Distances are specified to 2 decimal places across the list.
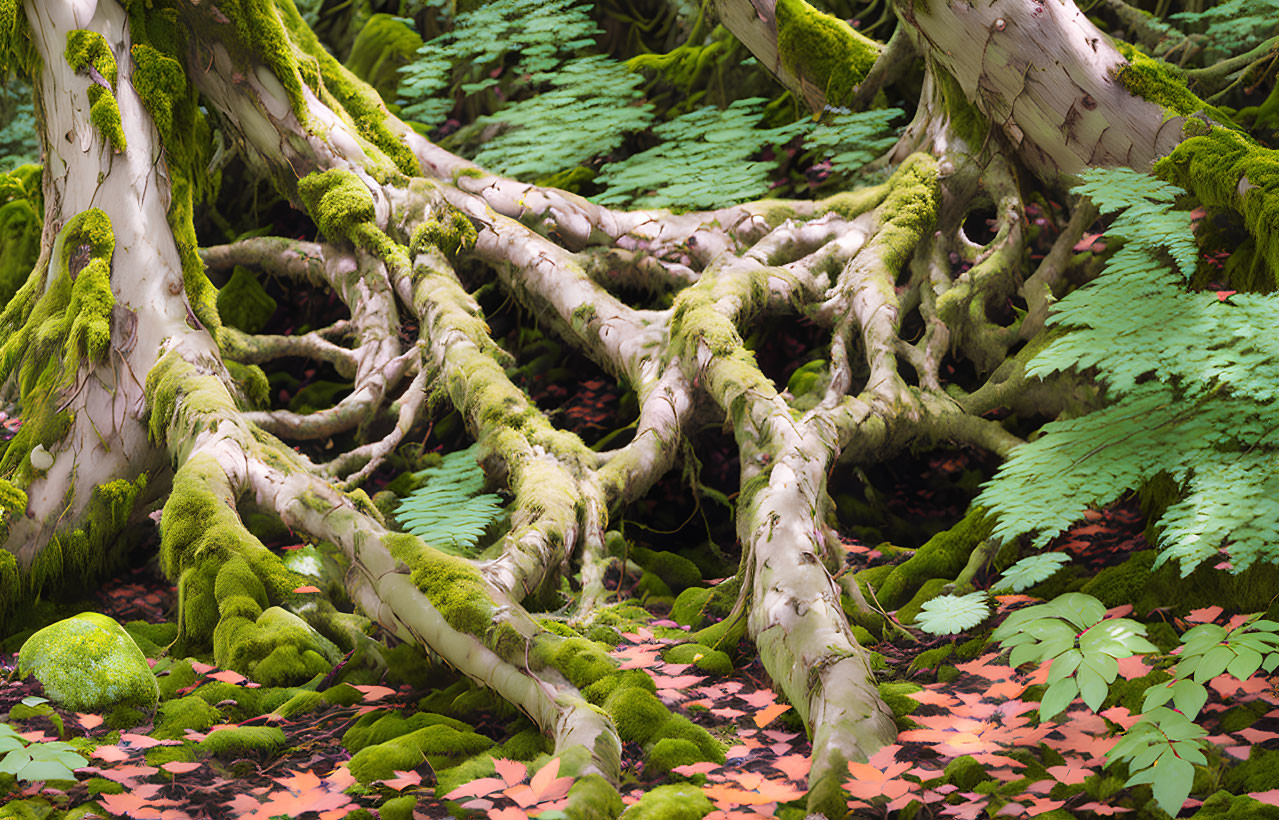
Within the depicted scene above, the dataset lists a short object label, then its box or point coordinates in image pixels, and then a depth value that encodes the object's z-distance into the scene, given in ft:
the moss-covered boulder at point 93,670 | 21.02
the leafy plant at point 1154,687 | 13.66
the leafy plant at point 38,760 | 14.03
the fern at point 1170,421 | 17.01
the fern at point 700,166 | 39.81
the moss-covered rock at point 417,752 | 18.10
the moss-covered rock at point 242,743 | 19.40
